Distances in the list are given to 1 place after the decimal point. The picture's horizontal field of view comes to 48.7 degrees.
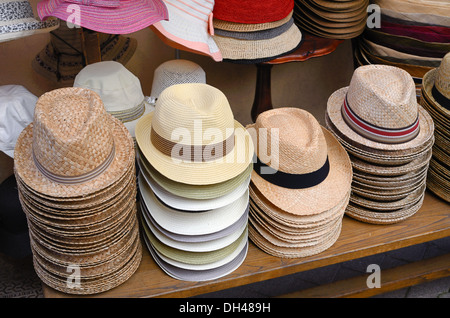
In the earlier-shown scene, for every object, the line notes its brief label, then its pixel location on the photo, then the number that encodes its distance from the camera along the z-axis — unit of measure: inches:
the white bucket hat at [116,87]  84.7
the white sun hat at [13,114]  84.4
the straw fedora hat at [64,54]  99.7
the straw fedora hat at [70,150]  64.4
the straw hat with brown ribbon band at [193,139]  71.6
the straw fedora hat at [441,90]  93.1
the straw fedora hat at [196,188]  73.2
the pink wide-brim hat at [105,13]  74.1
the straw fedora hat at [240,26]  96.0
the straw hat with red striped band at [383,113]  86.4
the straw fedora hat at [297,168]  81.9
